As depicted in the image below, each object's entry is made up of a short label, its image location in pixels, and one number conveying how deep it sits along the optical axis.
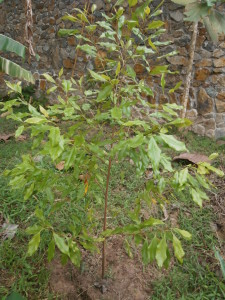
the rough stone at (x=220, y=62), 4.03
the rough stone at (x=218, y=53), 4.01
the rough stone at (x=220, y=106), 4.19
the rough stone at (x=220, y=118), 4.24
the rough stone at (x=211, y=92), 4.18
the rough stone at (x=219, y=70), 4.05
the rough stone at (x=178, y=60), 4.20
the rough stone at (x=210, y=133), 4.29
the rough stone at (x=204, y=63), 4.09
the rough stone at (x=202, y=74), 4.14
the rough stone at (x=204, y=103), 4.23
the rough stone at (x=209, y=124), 4.28
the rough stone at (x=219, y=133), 4.27
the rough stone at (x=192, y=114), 4.35
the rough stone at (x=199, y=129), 4.34
